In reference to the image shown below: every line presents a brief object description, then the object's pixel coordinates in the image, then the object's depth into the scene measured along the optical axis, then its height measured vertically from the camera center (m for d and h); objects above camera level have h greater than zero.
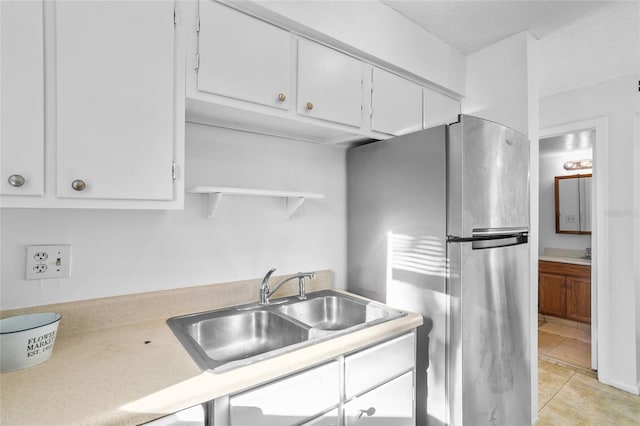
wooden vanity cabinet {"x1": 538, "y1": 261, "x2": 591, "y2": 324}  3.85 -0.96
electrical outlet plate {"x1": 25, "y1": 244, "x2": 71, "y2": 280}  1.15 -0.18
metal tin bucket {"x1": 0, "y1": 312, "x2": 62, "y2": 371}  0.90 -0.39
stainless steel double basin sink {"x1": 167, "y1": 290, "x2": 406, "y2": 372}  1.27 -0.50
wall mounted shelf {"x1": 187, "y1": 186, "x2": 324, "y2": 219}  1.34 +0.10
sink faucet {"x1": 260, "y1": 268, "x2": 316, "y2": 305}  1.55 -0.35
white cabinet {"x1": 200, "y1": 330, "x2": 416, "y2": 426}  0.94 -0.63
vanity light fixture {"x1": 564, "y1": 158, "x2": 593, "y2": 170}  4.22 +0.70
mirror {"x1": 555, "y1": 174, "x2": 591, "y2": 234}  4.20 +0.16
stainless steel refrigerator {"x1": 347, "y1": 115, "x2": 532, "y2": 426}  1.43 -0.22
